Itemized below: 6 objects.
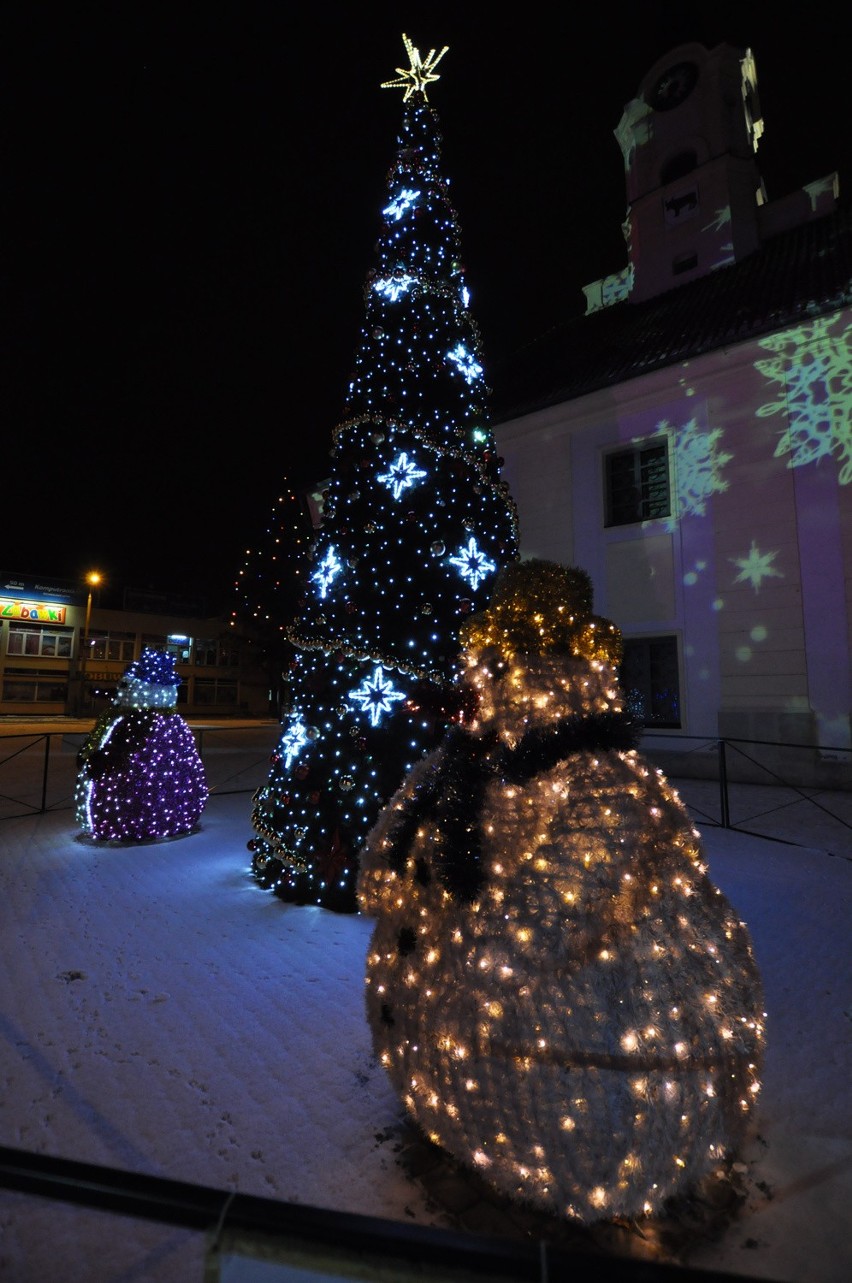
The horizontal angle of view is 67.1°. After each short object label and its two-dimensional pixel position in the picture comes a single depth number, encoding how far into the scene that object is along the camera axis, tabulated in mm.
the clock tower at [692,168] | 14914
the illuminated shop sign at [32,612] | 39000
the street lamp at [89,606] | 39500
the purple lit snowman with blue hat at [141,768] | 7406
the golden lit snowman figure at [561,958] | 1945
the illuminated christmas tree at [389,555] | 5348
